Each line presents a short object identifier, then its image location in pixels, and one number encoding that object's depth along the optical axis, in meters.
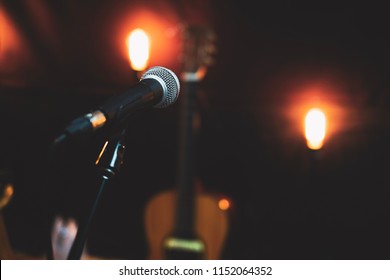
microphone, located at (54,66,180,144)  1.33
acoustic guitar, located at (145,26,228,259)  2.72
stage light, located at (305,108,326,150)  2.71
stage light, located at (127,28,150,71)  2.68
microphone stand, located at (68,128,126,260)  1.59
